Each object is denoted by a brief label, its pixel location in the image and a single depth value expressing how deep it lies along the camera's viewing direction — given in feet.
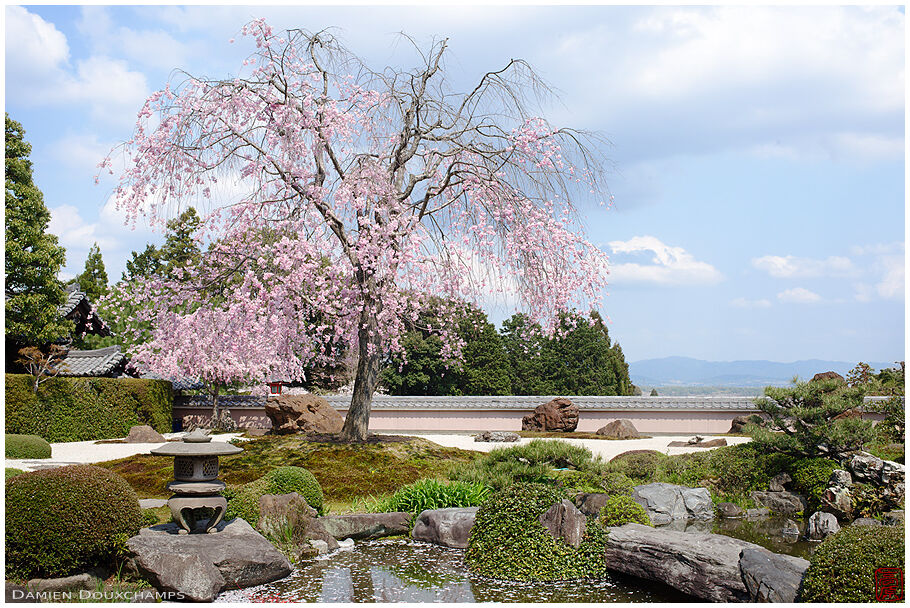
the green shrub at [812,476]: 34.77
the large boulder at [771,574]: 18.35
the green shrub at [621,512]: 26.37
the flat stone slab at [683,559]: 20.44
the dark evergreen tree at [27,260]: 69.56
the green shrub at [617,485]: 30.32
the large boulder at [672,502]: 31.96
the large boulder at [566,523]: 23.77
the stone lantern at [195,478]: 22.66
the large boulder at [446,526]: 26.84
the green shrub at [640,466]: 38.40
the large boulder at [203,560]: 19.88
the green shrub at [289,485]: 28.27
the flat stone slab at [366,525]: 28.17
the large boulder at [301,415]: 65.05
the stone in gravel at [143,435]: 70.13
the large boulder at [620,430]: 74.83
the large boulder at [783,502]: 35.19
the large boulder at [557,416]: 78.48
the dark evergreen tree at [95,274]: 108.27
